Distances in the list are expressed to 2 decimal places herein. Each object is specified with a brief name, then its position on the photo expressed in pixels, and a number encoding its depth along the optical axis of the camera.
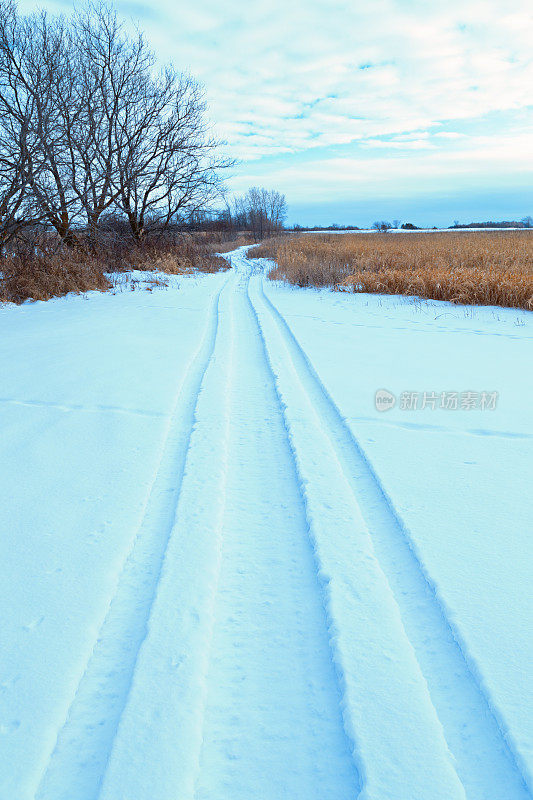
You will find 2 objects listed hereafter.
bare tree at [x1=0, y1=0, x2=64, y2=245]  8.57
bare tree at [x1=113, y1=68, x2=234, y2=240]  16.23
